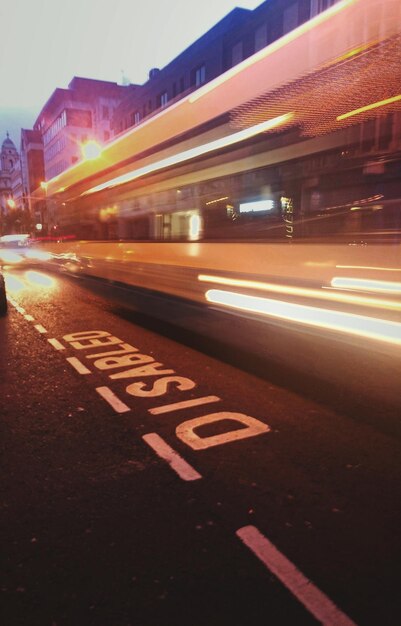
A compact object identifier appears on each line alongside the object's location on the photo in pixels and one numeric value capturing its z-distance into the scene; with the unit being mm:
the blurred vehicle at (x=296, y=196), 4027
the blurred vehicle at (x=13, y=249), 32112
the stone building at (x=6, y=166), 131500
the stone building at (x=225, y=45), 22234
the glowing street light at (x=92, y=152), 10922
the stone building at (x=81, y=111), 62719
